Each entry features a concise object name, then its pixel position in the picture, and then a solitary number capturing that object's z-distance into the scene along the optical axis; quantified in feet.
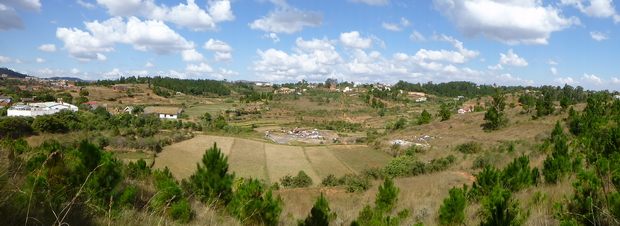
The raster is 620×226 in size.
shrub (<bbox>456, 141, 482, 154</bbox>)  88.84
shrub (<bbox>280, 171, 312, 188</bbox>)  71.15
